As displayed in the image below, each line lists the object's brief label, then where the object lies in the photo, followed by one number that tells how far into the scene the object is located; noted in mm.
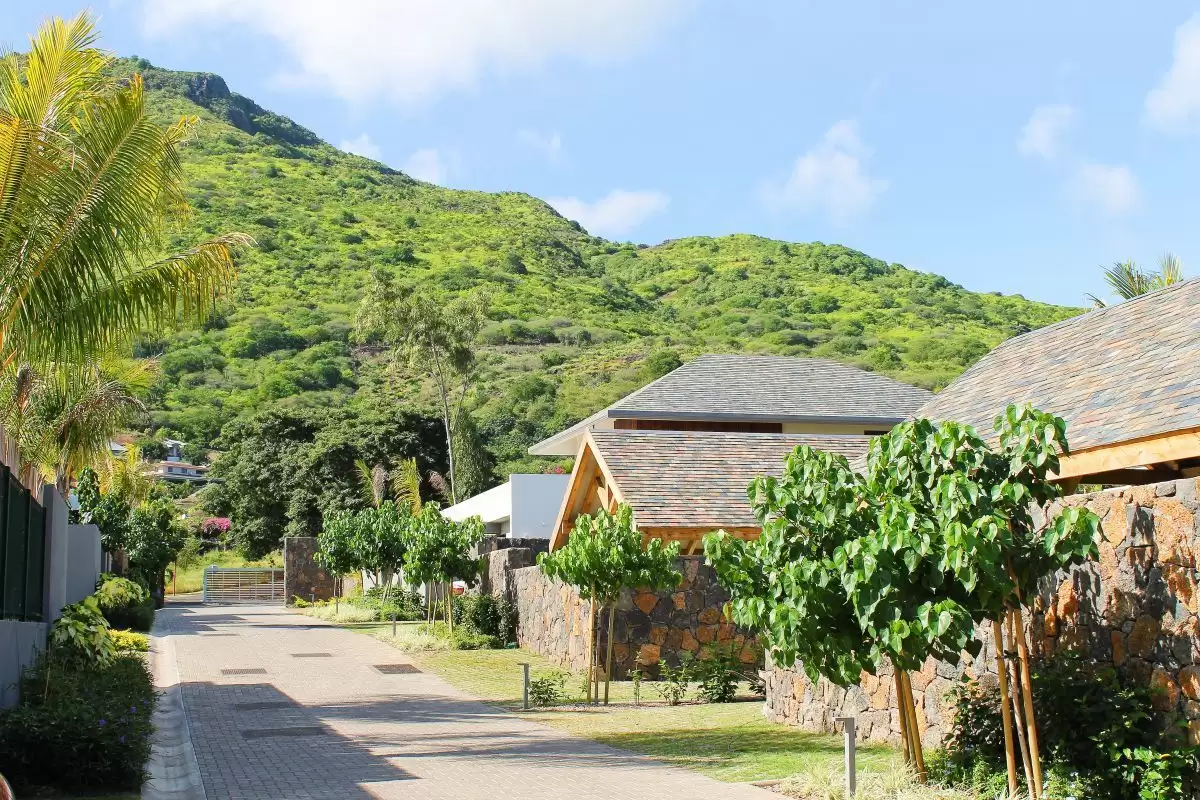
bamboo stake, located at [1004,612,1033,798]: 8492
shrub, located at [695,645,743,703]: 16719
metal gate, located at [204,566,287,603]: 54812
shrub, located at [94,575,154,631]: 25628
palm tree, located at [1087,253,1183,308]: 21766
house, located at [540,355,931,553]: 19141
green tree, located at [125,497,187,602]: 38906
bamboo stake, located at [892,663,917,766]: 9766
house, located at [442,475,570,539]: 34906
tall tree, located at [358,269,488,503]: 49156
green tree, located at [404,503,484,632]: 27297
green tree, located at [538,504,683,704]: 16375
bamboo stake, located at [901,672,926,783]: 9609
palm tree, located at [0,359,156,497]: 21789
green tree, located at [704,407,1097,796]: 8133
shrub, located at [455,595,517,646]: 26938
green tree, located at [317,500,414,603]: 35812
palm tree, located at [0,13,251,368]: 12328
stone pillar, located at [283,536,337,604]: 50344
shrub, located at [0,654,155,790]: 9898
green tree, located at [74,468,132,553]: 33156
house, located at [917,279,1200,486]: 9078
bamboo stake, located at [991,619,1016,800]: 8578
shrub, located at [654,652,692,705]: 16766
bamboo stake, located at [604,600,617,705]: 16564
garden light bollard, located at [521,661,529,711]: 16500
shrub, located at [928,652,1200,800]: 7941
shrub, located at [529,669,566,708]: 16828
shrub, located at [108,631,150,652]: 21338
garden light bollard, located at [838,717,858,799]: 9406
